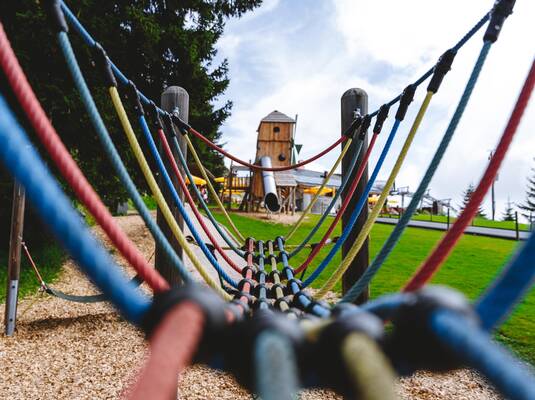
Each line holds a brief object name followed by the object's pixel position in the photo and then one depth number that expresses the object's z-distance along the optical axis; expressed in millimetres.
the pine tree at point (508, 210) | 43850
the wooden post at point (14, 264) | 3072
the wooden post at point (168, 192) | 2047
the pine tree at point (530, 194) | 38616
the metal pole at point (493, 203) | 24508
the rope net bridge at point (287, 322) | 341
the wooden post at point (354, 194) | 1978
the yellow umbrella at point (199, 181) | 17042
